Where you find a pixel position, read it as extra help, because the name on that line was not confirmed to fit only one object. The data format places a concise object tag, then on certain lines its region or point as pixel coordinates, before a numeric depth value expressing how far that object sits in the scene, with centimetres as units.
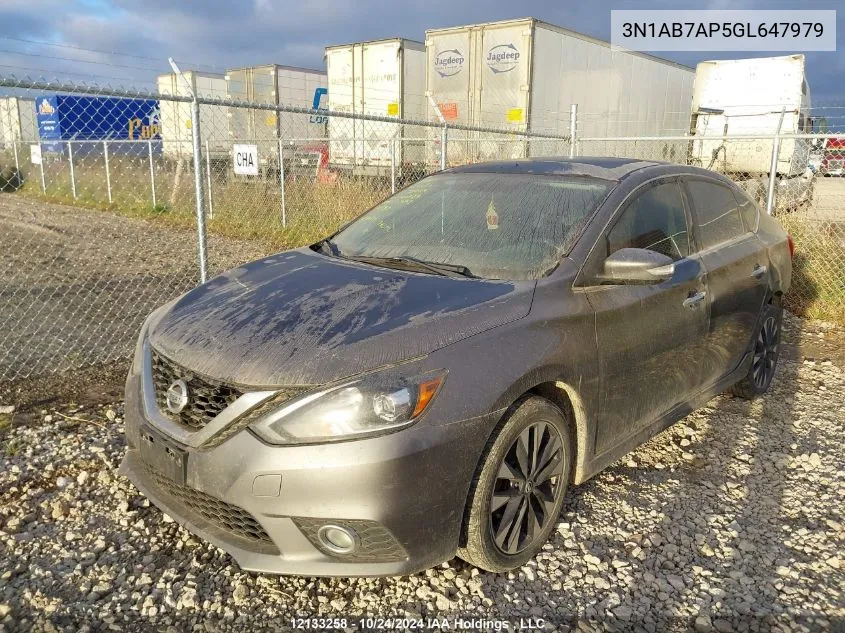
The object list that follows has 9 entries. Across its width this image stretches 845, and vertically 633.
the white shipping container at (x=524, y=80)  1266
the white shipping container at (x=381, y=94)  1484
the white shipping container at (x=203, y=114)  2047
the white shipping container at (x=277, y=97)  1953
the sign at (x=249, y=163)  732
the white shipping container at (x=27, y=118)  2864
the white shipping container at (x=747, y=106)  1430
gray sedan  221
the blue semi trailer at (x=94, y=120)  2547
